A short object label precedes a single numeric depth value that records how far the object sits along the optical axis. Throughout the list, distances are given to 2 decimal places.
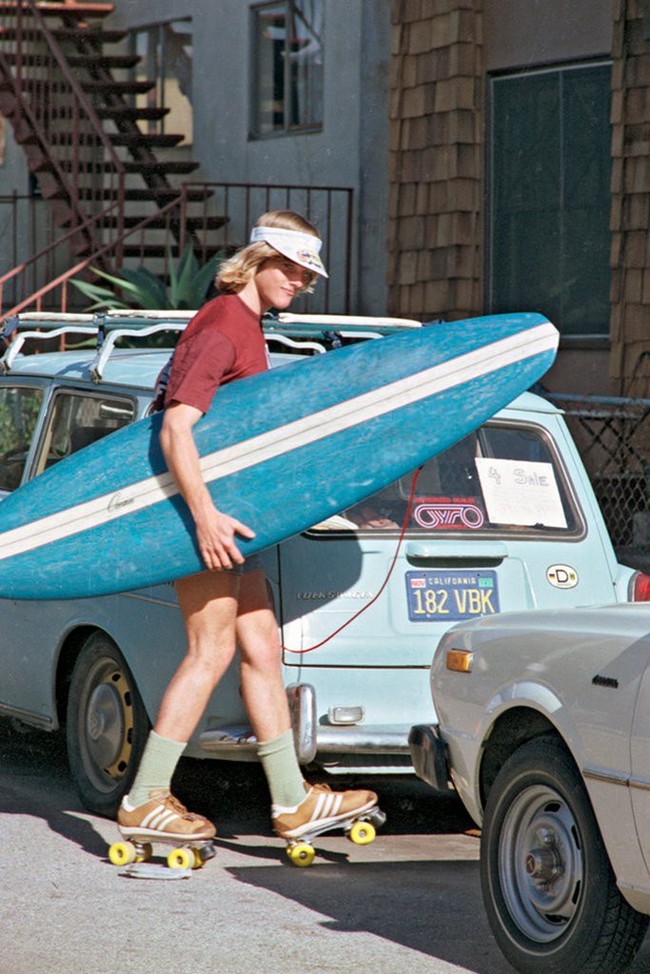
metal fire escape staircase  35.44
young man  11.63
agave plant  30.22
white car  8.84
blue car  12.30
